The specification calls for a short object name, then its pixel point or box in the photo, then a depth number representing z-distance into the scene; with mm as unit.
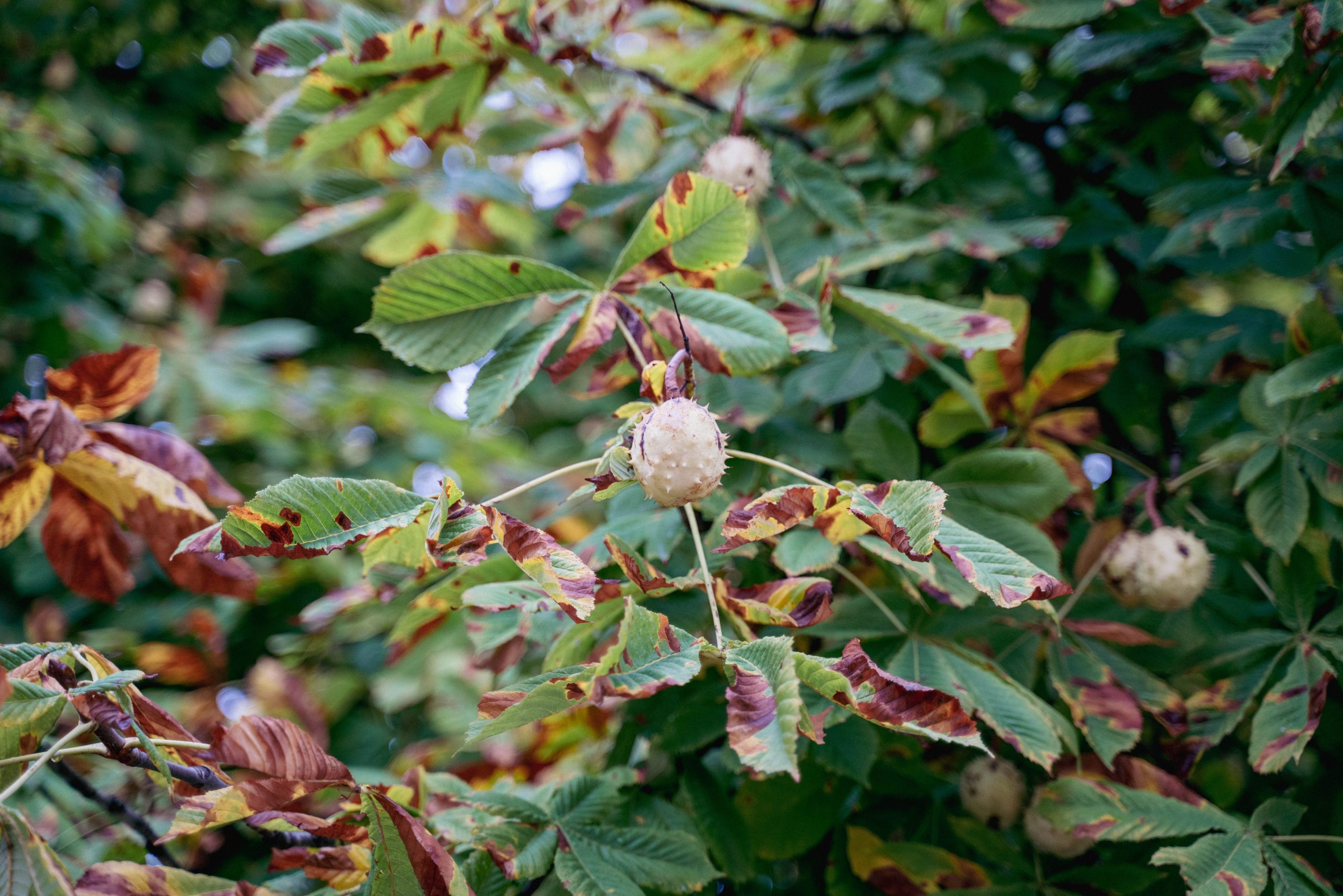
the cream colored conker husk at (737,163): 1230
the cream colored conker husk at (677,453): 759
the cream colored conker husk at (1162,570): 1128
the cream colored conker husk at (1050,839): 1106
